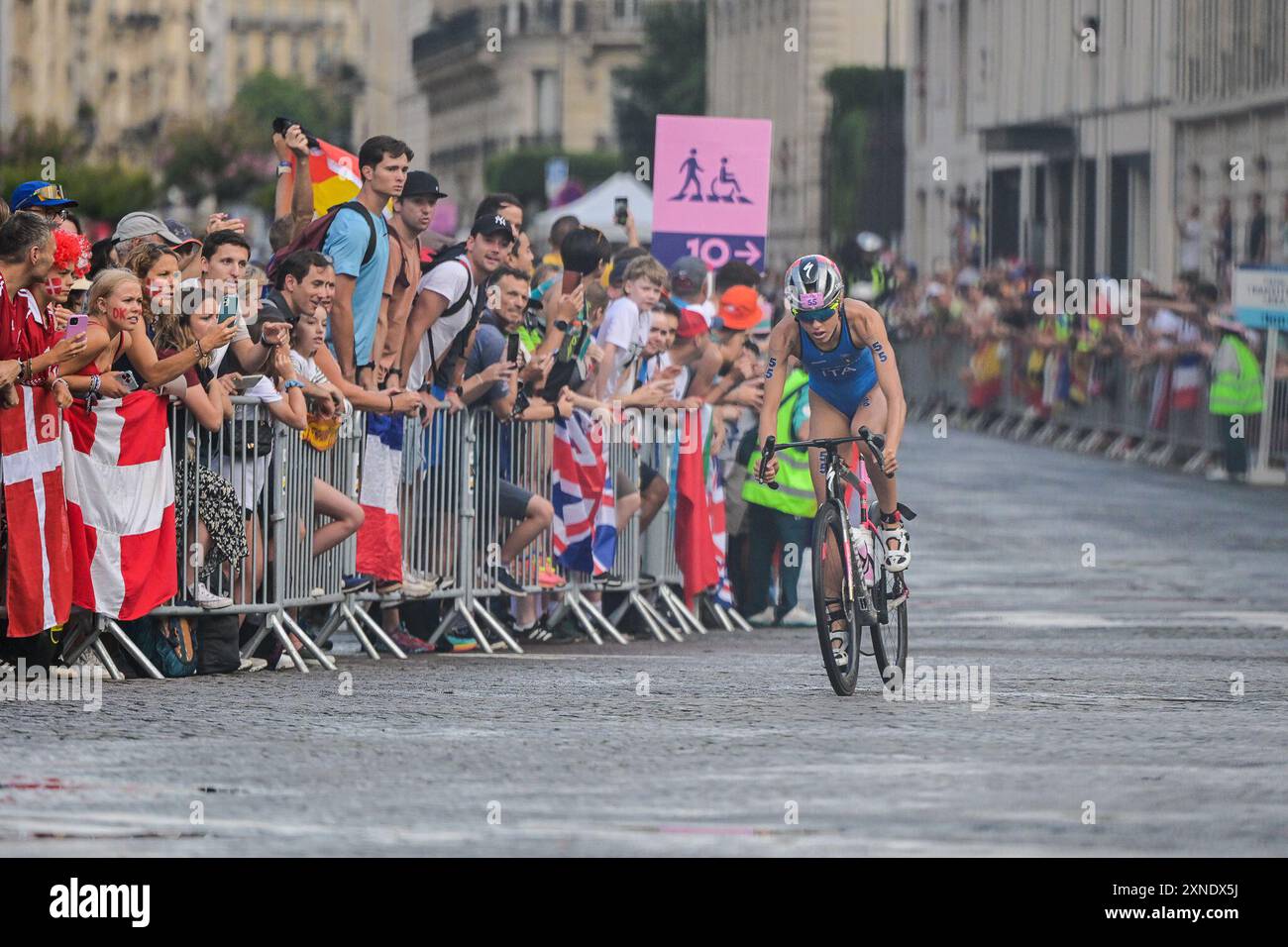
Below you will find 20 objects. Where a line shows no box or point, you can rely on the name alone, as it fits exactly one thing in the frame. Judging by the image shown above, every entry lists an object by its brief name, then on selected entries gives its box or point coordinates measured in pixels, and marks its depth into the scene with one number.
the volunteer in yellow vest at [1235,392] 29.70
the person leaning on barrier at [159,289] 12.62
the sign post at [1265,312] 29.42
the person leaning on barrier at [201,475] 12.95
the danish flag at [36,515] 12.38
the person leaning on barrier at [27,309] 12.26
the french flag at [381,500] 14.32
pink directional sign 20.03
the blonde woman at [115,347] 12.43
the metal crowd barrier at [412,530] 13.23
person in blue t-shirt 14.20
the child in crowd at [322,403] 13.60
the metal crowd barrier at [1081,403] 32.25
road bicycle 12.82
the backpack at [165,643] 13.09
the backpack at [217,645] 13.24
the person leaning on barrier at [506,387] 14.95
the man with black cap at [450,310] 14.66
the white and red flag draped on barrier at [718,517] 17.12
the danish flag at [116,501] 12.68
